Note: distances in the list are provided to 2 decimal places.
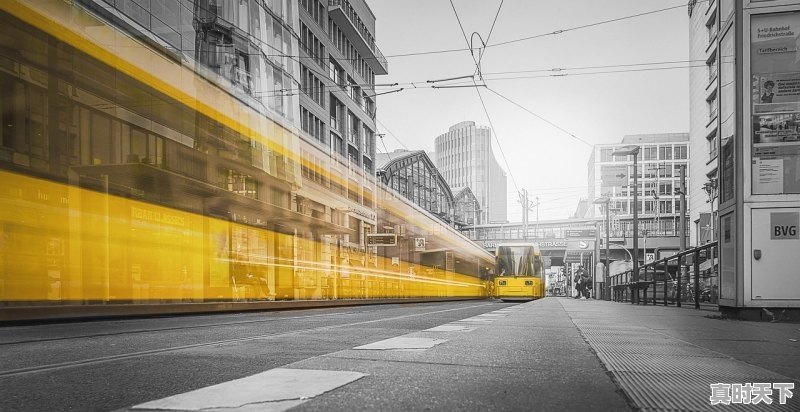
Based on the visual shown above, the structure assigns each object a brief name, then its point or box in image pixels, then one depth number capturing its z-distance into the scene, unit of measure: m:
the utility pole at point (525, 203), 71.56
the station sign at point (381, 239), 19.02
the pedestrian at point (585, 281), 45.69
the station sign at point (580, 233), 62.02
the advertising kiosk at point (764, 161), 9.74
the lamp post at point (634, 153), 30.23
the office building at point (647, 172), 106.06
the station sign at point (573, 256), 58.36
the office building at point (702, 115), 39.06
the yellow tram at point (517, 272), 31.83
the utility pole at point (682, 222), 28.08
